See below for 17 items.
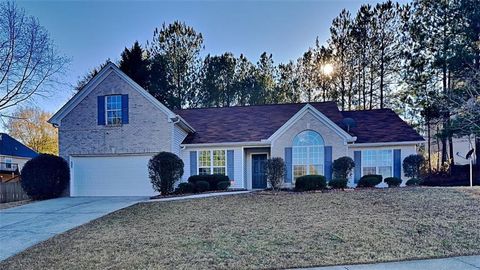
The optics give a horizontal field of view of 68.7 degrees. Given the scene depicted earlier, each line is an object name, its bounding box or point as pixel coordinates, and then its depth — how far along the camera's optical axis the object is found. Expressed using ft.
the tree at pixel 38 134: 136.87
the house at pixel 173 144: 56.80
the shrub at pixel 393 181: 53.78
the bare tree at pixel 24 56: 62.54
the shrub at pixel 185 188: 52.42
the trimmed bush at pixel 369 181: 51.88
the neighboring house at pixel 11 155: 111.76
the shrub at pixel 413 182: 53.31
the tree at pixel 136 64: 109.70
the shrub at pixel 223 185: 54.80
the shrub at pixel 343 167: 52.60
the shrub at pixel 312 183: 47.55
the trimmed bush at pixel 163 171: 50.37
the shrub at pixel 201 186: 53.06
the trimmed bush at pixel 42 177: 55.36
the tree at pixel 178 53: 110.63
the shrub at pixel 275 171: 49.90
